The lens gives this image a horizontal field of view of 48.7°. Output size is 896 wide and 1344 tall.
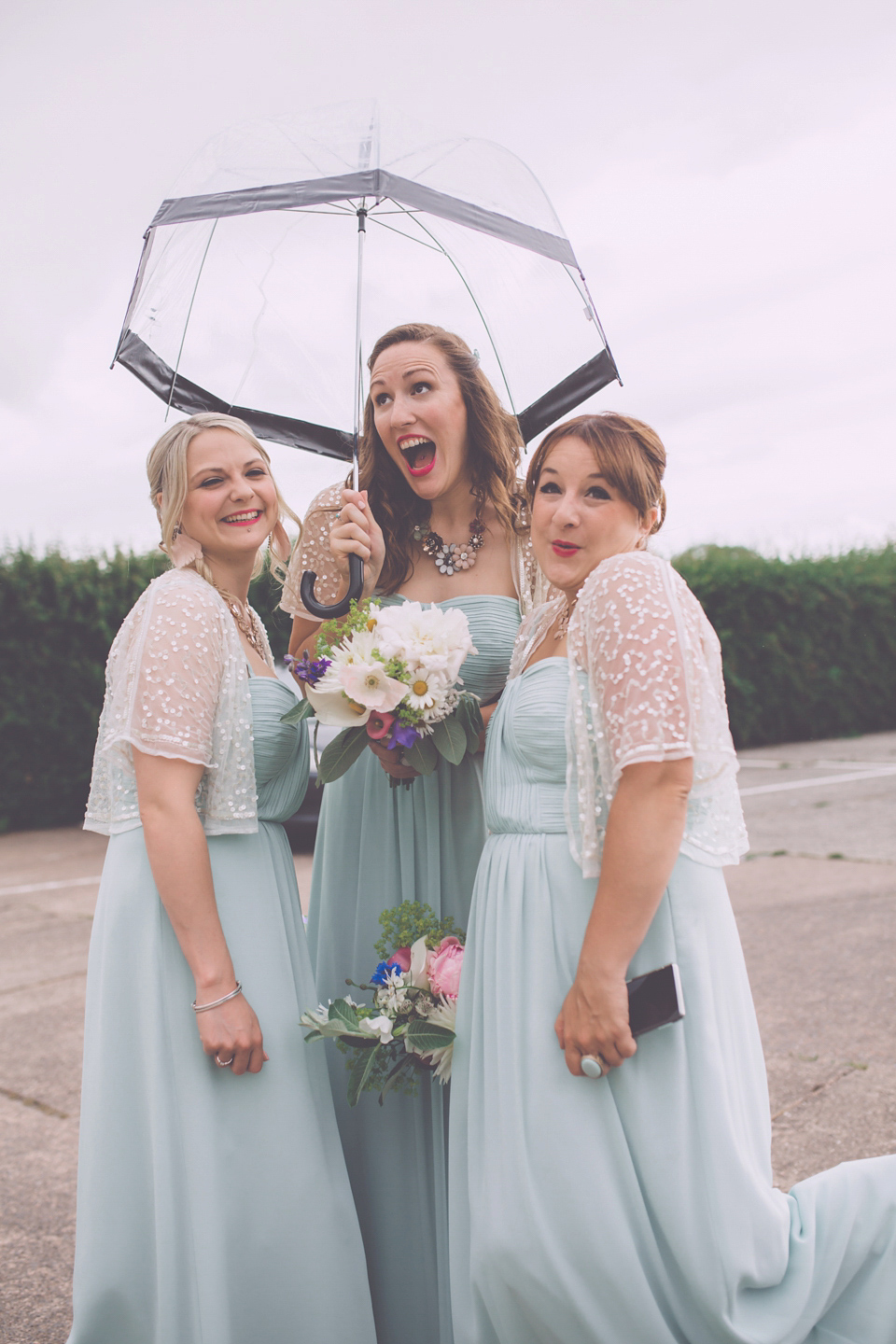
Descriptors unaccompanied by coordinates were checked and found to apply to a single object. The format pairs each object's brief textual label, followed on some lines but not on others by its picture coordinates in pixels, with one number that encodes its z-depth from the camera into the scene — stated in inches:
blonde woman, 78.2
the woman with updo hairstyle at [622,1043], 66.5
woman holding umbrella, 92.0
